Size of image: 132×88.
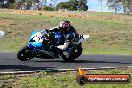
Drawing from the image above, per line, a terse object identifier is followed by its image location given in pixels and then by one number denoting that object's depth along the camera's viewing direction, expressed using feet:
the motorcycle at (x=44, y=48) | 53.72
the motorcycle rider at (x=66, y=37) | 54.60
